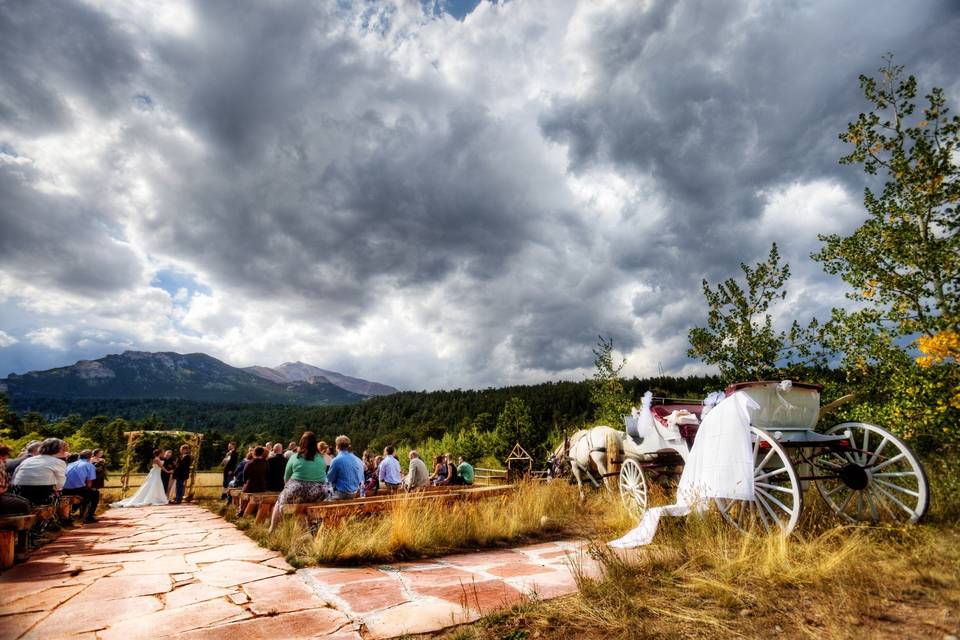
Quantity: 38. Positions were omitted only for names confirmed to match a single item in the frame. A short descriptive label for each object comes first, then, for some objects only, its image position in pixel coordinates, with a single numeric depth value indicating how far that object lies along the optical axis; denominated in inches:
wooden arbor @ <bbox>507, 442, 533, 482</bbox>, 670.4
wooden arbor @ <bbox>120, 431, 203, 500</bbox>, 563.0
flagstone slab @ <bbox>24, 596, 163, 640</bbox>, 116.5
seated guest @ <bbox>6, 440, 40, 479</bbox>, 294.5
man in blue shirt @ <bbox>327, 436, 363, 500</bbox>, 301.1
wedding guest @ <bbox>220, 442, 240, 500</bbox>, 514.0
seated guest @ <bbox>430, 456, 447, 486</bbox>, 510.9
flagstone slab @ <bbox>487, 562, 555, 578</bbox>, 167.3
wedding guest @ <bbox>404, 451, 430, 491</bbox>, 412.6
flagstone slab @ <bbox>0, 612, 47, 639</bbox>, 114.2
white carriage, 173.6
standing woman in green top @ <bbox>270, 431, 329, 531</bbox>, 262.2
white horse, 360.2
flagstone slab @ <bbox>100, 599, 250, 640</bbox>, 114.0
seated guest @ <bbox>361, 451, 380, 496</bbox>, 535.5
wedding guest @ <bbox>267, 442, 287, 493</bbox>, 389.7
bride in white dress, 516.4
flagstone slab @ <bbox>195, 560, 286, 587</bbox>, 164.1
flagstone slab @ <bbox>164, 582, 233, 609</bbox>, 139.6
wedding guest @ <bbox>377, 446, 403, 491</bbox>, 448.8
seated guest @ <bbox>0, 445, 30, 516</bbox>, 206.1
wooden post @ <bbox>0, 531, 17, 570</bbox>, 184.4
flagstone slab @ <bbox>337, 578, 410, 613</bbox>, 132.1
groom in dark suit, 552.1
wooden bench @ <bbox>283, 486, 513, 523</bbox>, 228.5
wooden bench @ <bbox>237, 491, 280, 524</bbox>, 315.9
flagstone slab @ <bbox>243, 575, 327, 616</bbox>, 132.3
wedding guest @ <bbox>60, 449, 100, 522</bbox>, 346.2
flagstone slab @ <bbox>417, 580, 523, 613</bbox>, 127.5
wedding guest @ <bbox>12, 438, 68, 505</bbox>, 263.1
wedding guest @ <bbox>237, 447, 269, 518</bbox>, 359.9
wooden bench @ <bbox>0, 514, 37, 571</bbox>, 184.5
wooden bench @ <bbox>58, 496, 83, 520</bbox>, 313.3
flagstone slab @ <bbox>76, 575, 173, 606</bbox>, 148.4
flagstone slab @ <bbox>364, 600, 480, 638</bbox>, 111.9
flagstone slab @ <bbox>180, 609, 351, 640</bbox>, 111.3
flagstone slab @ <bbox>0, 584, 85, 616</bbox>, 134.2
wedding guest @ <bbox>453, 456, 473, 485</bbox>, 524.7
